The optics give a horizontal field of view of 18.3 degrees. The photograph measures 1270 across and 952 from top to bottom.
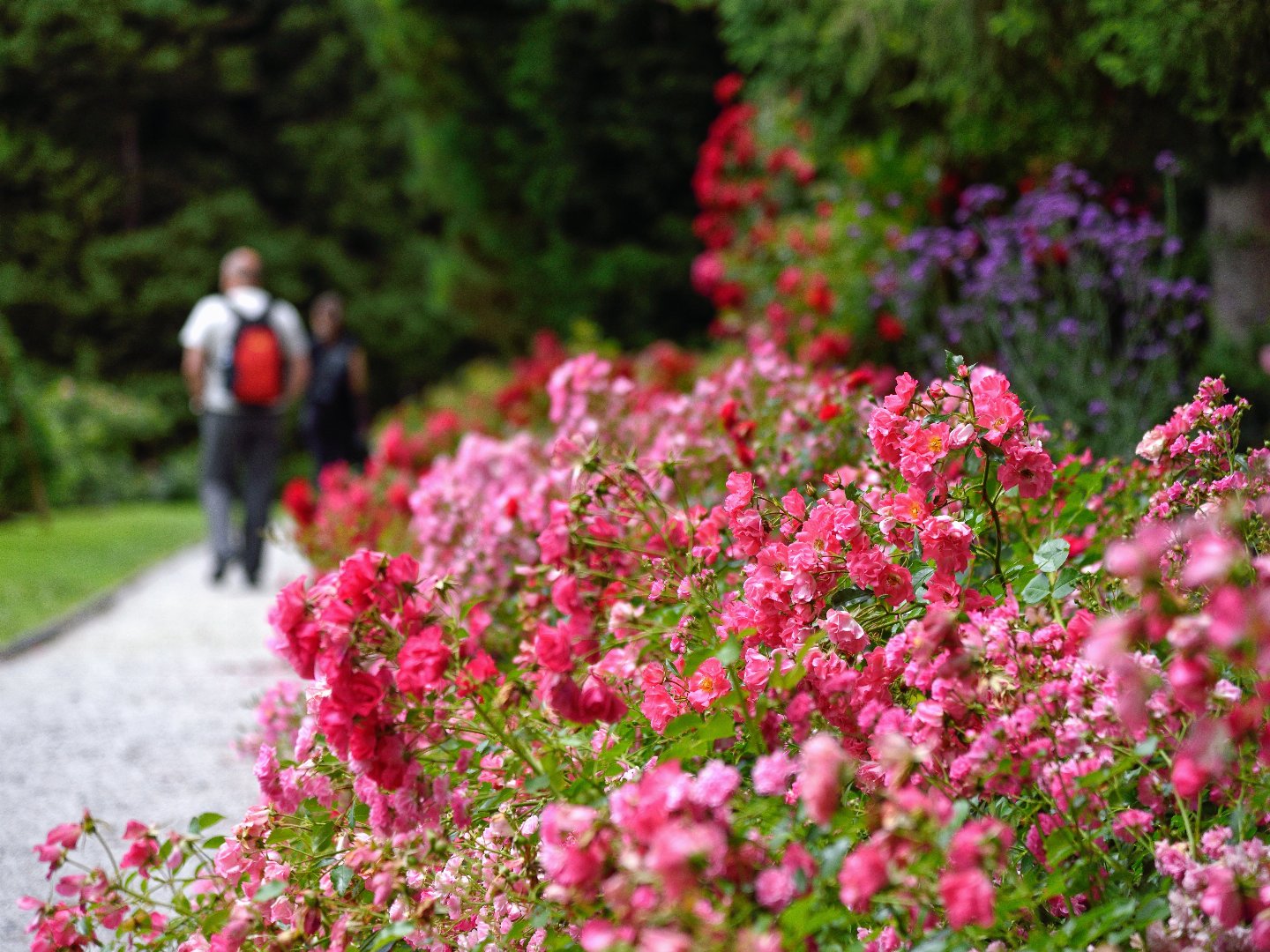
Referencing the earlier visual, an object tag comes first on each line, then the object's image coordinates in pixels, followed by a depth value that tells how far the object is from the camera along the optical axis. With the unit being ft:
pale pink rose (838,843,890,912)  18.38
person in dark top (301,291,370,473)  74.39
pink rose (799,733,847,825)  18.36
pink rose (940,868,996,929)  18.12
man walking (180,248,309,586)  69.01
